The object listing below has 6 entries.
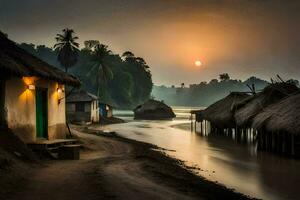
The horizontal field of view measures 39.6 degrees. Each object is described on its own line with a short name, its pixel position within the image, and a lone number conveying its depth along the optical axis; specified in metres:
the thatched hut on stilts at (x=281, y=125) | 23.17
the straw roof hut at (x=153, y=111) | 84.88
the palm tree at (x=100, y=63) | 85.38
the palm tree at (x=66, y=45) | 81.38
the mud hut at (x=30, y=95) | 16.73
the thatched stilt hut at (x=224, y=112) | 37.91
